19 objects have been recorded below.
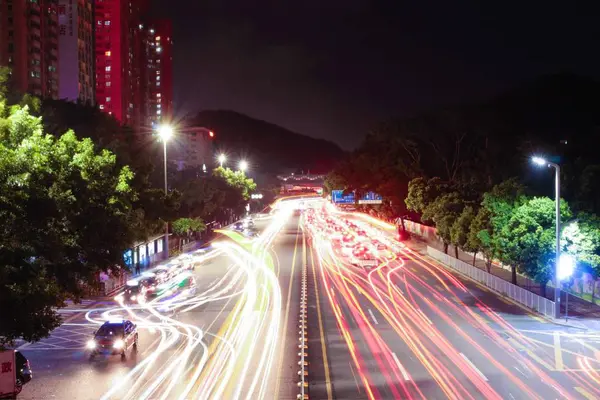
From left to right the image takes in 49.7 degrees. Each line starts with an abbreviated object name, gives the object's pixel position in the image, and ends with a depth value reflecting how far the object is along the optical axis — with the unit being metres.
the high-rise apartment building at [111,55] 170.25
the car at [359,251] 55.38
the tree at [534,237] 31.36
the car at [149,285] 37.28
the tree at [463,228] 44.25
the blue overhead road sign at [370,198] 99.06
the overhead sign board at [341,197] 106.72
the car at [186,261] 47.59
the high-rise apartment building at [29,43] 115.06
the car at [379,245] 62.70
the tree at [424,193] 66.12
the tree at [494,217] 34.44
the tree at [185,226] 63.50
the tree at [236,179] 107.44
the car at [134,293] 36.69
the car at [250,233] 82.12
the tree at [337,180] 110.31
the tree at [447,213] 49.94
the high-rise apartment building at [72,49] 138.12
